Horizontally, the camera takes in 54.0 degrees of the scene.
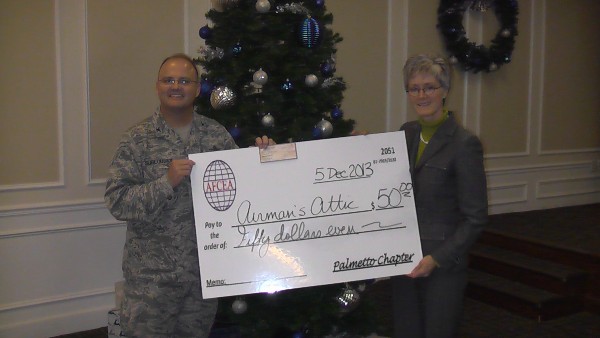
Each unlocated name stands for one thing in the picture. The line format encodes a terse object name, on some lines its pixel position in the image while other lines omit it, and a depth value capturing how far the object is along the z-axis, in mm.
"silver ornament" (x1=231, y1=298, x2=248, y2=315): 2713
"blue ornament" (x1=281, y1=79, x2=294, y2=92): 2768
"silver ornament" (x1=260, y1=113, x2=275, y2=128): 2695
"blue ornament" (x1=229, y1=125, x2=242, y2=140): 2707
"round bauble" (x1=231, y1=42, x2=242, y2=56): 2752
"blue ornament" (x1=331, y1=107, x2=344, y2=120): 2850
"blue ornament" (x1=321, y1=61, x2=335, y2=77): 2844
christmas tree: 2723
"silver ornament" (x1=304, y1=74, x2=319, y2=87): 2740
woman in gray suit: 1892
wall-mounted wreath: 5523
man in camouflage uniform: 1939
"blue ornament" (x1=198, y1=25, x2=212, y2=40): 2838
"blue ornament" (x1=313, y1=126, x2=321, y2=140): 2766
